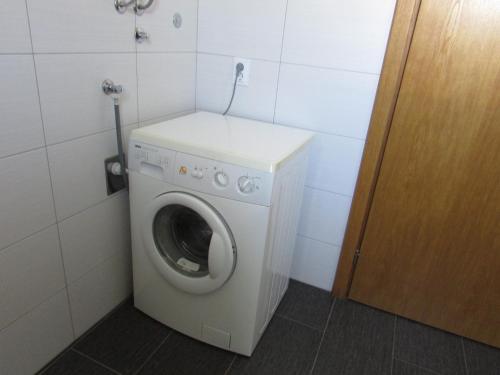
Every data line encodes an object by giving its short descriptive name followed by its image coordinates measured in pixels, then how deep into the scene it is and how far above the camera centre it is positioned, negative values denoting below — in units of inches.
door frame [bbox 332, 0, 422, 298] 50.3 -11.6
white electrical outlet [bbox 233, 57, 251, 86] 62.9 -4.9
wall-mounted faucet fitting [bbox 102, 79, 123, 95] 48.3 -7.3
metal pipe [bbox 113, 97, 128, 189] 48.2 -14.5
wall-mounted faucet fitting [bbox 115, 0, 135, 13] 46.8 +3.1
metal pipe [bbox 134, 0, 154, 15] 49.0 +3.4
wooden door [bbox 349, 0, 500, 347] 49.5 -18.8
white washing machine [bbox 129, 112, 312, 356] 44.3 -22.9
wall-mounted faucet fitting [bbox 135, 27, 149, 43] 51.3 -0.4
